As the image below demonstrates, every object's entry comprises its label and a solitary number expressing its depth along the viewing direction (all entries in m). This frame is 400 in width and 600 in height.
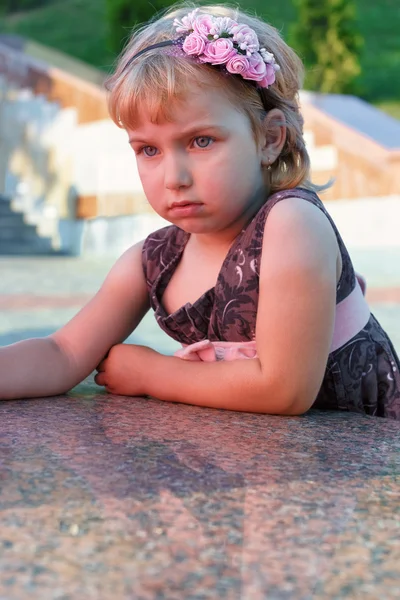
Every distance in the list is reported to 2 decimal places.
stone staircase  11.79
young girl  2.02
